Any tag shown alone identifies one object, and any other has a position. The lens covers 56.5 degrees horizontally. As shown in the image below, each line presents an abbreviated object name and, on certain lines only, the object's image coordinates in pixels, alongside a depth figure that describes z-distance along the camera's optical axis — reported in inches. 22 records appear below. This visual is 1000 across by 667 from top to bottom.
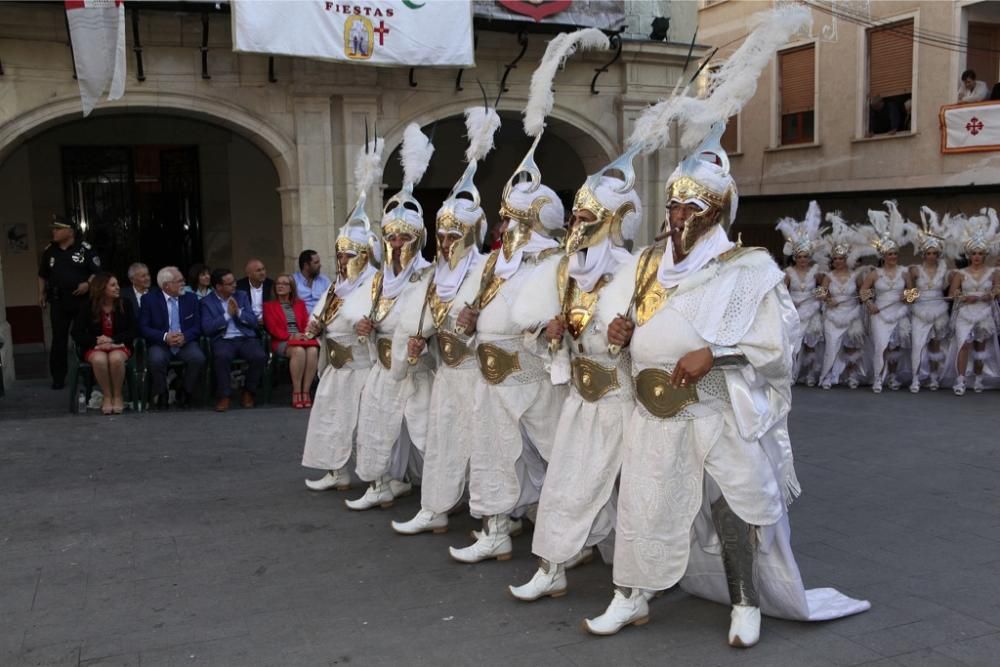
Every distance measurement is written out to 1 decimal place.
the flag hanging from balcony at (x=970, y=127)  582.9
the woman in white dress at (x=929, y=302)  386.6
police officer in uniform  380.8
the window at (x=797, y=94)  707.4
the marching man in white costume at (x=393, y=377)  214.8
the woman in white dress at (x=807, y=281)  404.5
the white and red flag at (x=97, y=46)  364.8
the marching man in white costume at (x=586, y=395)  157.1
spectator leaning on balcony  589.3
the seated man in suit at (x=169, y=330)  341.7
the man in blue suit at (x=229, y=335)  347.9
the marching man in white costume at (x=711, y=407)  138.9
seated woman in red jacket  357.4
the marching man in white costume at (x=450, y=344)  195.5
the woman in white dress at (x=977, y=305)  375.6
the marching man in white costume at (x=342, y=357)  231.8
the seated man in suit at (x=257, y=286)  376.4
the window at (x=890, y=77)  636.1
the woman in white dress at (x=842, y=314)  400.8
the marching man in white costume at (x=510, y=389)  183.9
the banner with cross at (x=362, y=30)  388.8
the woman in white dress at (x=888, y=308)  391.9
